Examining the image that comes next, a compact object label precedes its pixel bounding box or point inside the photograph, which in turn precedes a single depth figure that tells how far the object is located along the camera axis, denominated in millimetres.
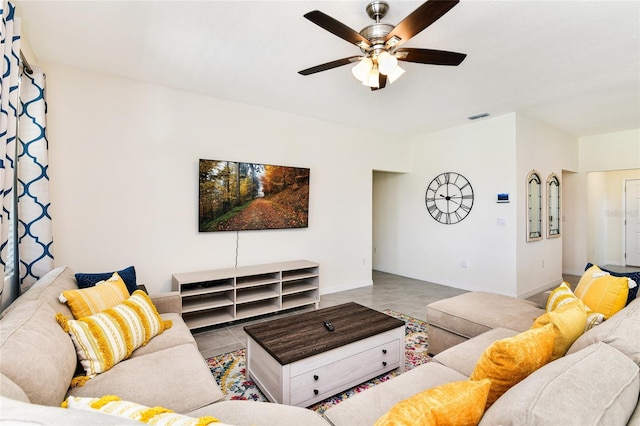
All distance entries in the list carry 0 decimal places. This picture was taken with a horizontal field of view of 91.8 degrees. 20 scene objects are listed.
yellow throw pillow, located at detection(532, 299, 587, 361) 1423
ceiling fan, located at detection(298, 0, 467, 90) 1695
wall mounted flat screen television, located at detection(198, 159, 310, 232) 3664
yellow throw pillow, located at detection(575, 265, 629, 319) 1853
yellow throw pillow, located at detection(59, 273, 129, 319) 1861
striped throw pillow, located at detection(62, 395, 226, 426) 854
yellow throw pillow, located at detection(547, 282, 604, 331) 1721
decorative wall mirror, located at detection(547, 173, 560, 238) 5168
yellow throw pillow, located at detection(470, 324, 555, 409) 1159
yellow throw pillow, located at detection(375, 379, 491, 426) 871
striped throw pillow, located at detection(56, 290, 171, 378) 1617
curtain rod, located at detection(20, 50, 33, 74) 2279
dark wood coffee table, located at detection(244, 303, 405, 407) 1888
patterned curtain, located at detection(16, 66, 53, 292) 2371
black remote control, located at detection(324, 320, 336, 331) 2216
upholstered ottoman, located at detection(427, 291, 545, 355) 2318
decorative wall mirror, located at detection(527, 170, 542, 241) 4691
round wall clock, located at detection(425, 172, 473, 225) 5043
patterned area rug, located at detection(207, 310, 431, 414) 2125
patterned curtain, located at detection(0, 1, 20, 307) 1687
